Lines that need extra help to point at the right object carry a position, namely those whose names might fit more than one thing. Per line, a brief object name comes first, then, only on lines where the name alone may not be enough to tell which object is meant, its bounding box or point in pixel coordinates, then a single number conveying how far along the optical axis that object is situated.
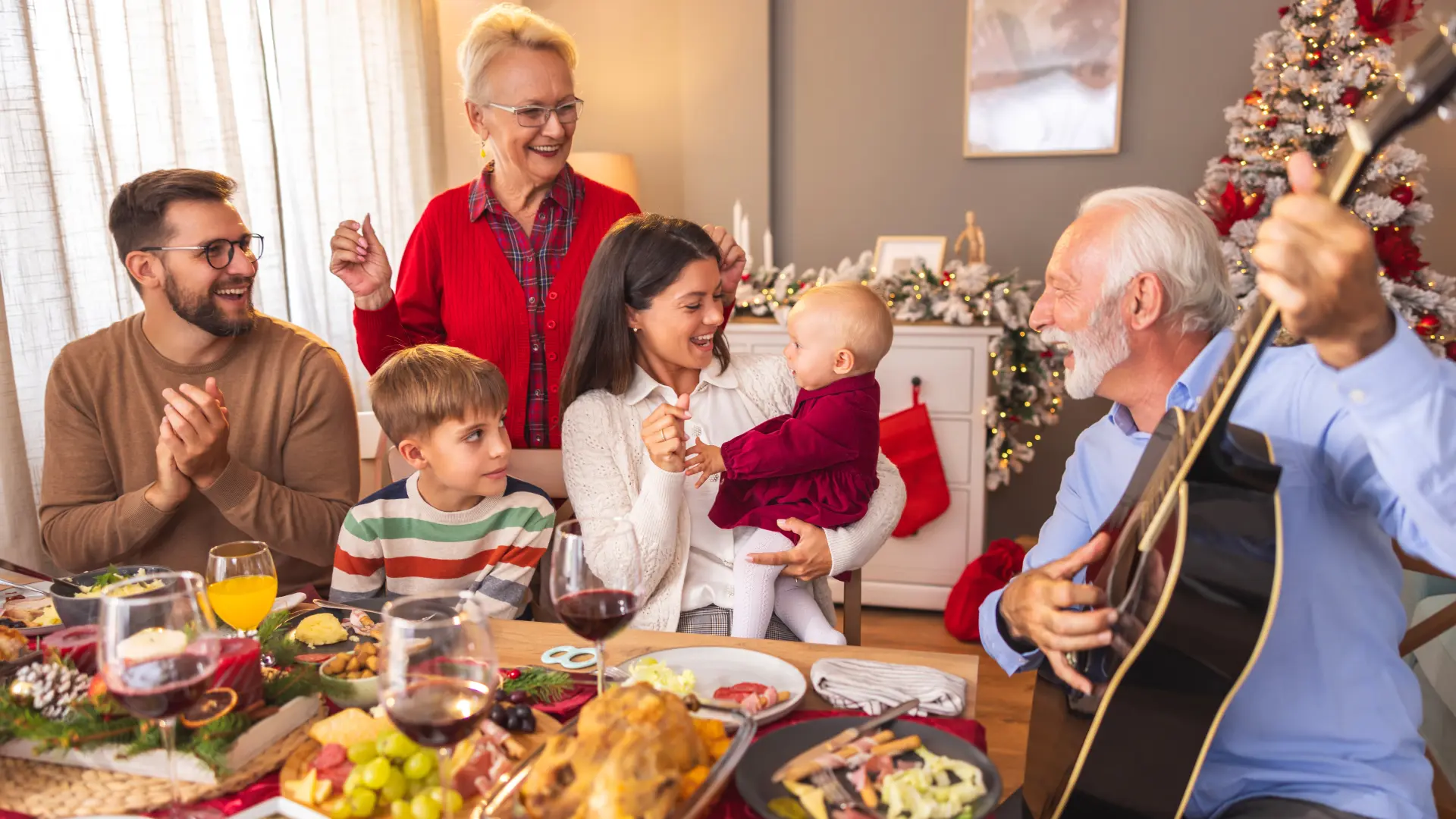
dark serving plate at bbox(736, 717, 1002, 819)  0.98
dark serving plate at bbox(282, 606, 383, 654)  1.38
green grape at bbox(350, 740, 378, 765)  1.04
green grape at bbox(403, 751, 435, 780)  1.03
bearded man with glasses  1.94
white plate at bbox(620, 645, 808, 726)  1.30
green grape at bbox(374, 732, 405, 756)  1.04
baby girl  2.01
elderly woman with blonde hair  2.39
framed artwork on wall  4.33
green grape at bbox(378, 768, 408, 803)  1.01
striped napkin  1.23
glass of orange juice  1.34
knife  1.03
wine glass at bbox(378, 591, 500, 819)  0.89
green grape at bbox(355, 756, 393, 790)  1.01
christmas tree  3.62
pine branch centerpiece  1.06
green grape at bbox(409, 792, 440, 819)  0.98
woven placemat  1.04
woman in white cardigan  2.01
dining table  1.27
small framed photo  4.31
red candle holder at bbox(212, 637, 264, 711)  1.12
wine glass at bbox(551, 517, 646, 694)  1.11
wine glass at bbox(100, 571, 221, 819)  0.94
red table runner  1.02
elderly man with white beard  1.02
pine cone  1.10
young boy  1.85
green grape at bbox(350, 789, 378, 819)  1.00
